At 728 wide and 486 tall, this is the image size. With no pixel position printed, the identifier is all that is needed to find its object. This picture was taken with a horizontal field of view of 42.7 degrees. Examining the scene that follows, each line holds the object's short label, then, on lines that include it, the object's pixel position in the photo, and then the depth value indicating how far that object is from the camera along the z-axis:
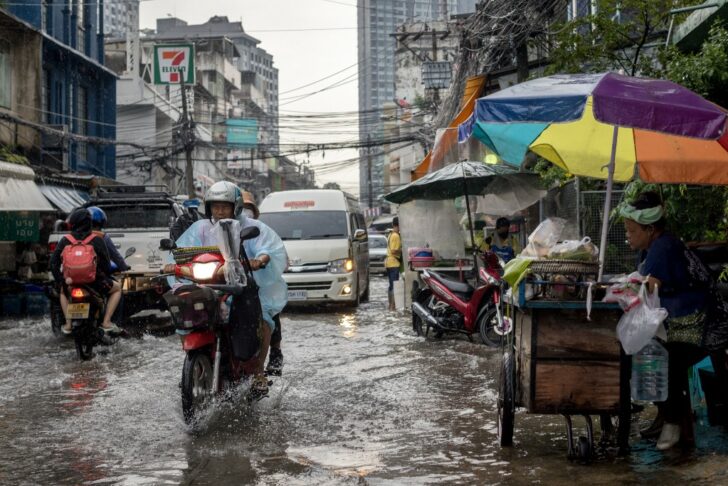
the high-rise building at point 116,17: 158.75
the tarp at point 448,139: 17.39
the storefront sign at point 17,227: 18.34
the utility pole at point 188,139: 32.19
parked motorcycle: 11.90
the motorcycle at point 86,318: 10.40
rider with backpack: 10.53
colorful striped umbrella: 5.64
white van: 16.94
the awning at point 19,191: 16.39
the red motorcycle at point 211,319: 6.37
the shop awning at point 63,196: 21.02
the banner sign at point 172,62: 42.16
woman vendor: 5.58
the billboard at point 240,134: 72.06
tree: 10.98
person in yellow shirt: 19.17
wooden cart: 5.43
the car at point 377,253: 35.06
